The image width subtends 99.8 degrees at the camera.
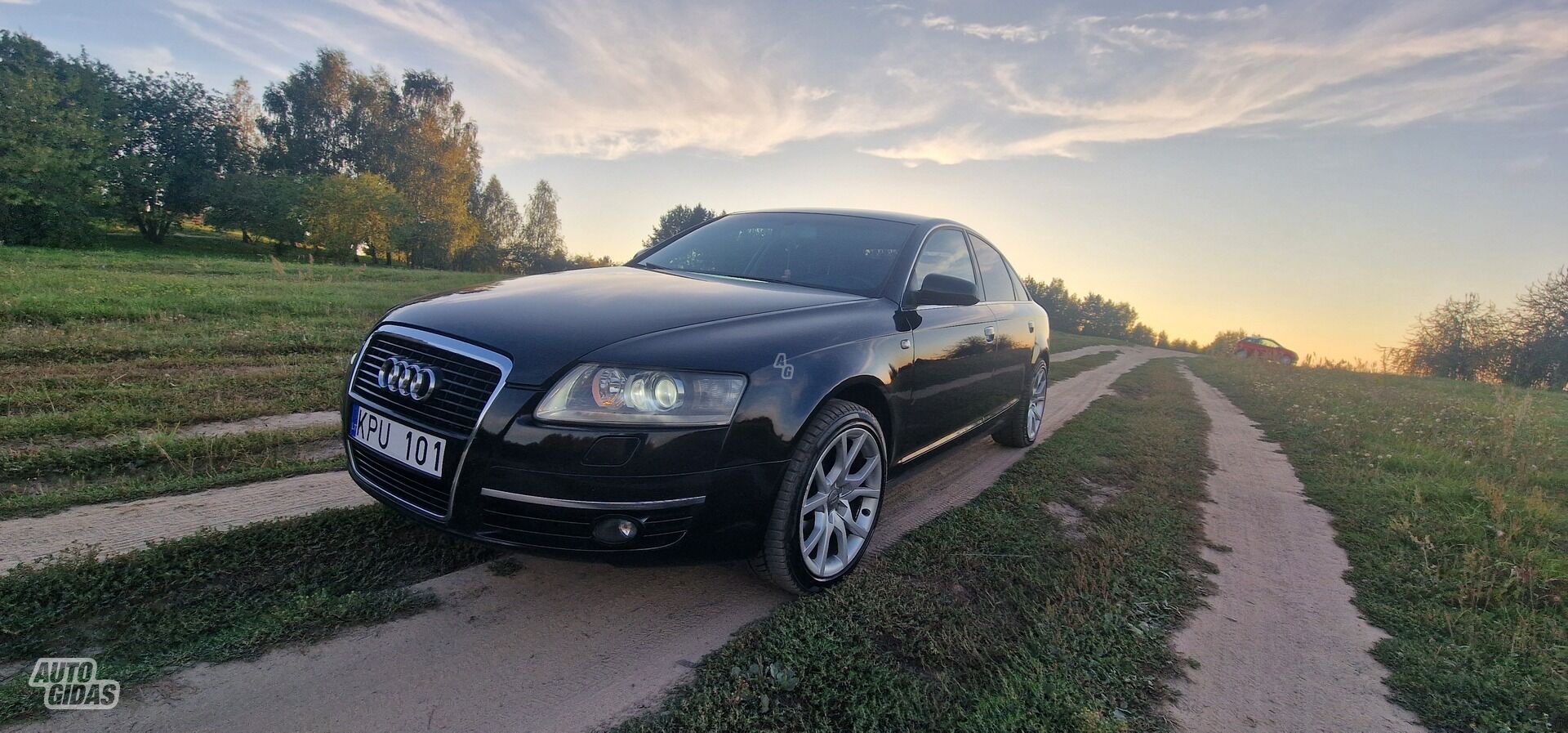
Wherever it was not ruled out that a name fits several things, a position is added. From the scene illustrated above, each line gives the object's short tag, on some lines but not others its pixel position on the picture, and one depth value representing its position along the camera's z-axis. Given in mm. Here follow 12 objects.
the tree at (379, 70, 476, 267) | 42750
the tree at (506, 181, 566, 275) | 62219
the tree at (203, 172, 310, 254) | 39500
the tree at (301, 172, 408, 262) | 38000
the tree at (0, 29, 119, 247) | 26859
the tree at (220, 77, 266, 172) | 44781
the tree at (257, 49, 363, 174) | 47688
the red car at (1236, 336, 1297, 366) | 33781
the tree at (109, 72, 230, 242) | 37906
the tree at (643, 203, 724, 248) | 46156
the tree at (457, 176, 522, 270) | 58812
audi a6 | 2049
